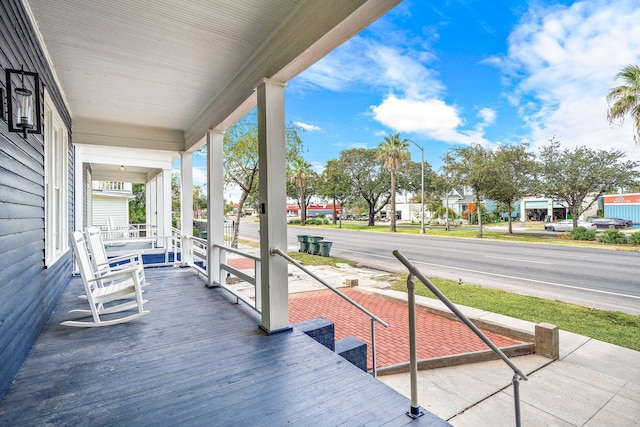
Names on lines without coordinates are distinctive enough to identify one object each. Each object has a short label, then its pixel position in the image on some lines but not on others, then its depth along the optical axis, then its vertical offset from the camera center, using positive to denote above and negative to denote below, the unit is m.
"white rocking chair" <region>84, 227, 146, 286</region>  3.84 -0.48
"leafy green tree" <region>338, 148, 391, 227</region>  29.70 +3.90
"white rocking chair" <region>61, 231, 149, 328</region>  3.06 -0.75
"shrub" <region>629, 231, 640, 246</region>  13.25 -1.24
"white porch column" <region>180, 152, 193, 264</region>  6.02 +0.47
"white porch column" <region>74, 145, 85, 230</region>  5.62 +0.60
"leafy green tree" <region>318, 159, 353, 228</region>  30.21 +3.13
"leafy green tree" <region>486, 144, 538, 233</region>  17.52 +2.16
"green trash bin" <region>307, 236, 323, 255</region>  12.67 -1.24
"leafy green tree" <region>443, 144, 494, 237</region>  17.48 +2.58
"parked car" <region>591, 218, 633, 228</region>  21.40 -0.89
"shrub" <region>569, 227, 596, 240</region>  15.29 -1.15
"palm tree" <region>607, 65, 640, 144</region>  8.66 +3.14
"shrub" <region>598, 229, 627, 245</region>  13.94 -1.21
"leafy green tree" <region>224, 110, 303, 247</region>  10.17 +2.14
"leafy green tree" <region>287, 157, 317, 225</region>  29.67 +2.80
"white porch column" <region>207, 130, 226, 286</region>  4.52 +0.27
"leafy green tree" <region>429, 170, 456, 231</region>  19.14 +1.95
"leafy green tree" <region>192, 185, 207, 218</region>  34.20 +1.99
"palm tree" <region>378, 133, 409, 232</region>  23.36 +4.43
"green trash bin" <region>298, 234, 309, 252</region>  13.53 -1.20
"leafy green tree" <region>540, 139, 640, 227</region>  16.27 +1.99
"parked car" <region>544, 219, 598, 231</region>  20.73 -0.98
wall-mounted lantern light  1.94 +0.74
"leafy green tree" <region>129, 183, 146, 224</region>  21.28 +0.90
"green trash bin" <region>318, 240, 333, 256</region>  12.20 -1.29
